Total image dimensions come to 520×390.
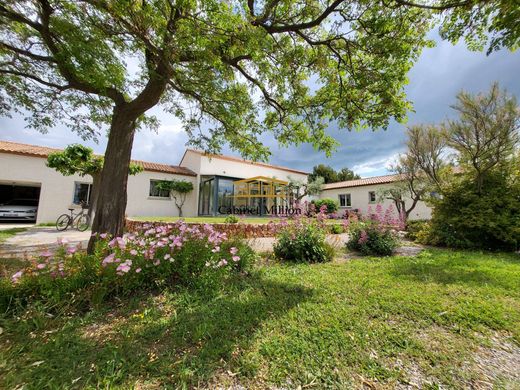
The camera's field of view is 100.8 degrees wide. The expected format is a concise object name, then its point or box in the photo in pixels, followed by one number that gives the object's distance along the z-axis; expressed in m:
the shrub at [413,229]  8.89
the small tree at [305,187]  20.12
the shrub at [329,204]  21.78
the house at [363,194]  17.72
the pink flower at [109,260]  2.50
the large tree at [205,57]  3.22
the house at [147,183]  11.91
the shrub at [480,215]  6.59
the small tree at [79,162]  9.29
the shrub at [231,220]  8.93
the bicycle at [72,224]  9.70
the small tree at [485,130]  6.41
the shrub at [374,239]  5.98
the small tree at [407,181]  11.79
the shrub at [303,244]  5.09
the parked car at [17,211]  11.23
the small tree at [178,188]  15.80
